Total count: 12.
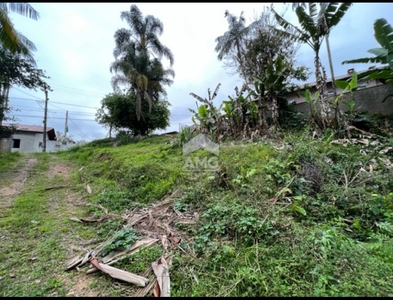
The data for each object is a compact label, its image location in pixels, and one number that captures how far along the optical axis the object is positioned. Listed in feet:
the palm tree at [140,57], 45.57
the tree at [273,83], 23.67
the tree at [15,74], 30.35
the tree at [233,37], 37.27
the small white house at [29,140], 65.41
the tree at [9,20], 17.57
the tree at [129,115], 47.37
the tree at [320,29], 18.83
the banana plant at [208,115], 25.34
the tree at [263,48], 29.04
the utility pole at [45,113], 52.14
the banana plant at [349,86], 18.22
